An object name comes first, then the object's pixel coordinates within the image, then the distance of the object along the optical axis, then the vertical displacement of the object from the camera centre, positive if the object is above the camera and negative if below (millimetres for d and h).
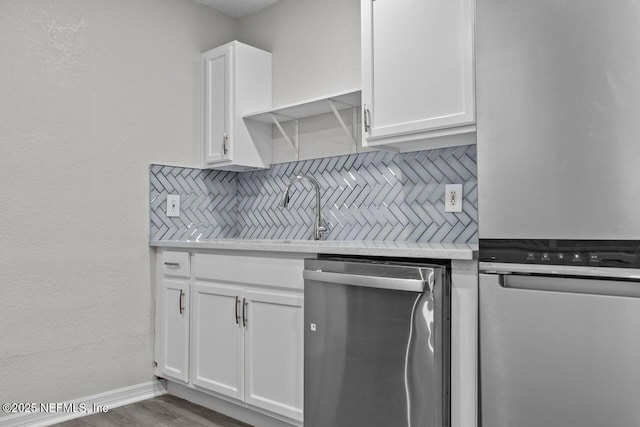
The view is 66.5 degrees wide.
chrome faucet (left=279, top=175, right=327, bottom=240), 2888 +15
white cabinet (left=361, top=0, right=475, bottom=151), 2010 +655
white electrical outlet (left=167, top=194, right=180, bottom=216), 3160 +111
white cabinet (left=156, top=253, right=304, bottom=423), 2221 -559
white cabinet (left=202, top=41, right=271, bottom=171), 3117 +766
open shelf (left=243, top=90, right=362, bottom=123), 2672 +673
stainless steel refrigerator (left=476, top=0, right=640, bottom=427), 1346 +29
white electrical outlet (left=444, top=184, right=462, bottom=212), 2408 +117
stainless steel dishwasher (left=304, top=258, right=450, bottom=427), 1711 -461
